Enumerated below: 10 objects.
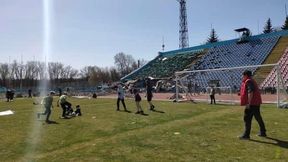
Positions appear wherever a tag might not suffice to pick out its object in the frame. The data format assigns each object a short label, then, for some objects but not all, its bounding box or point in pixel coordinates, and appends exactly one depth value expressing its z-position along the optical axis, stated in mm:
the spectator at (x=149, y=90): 14369
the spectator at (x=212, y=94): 17833
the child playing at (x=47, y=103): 11826
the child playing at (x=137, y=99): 13112
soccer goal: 20900
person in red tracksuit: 6992
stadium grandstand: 35527
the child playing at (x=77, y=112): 13350
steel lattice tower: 53348
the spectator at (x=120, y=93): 14804
